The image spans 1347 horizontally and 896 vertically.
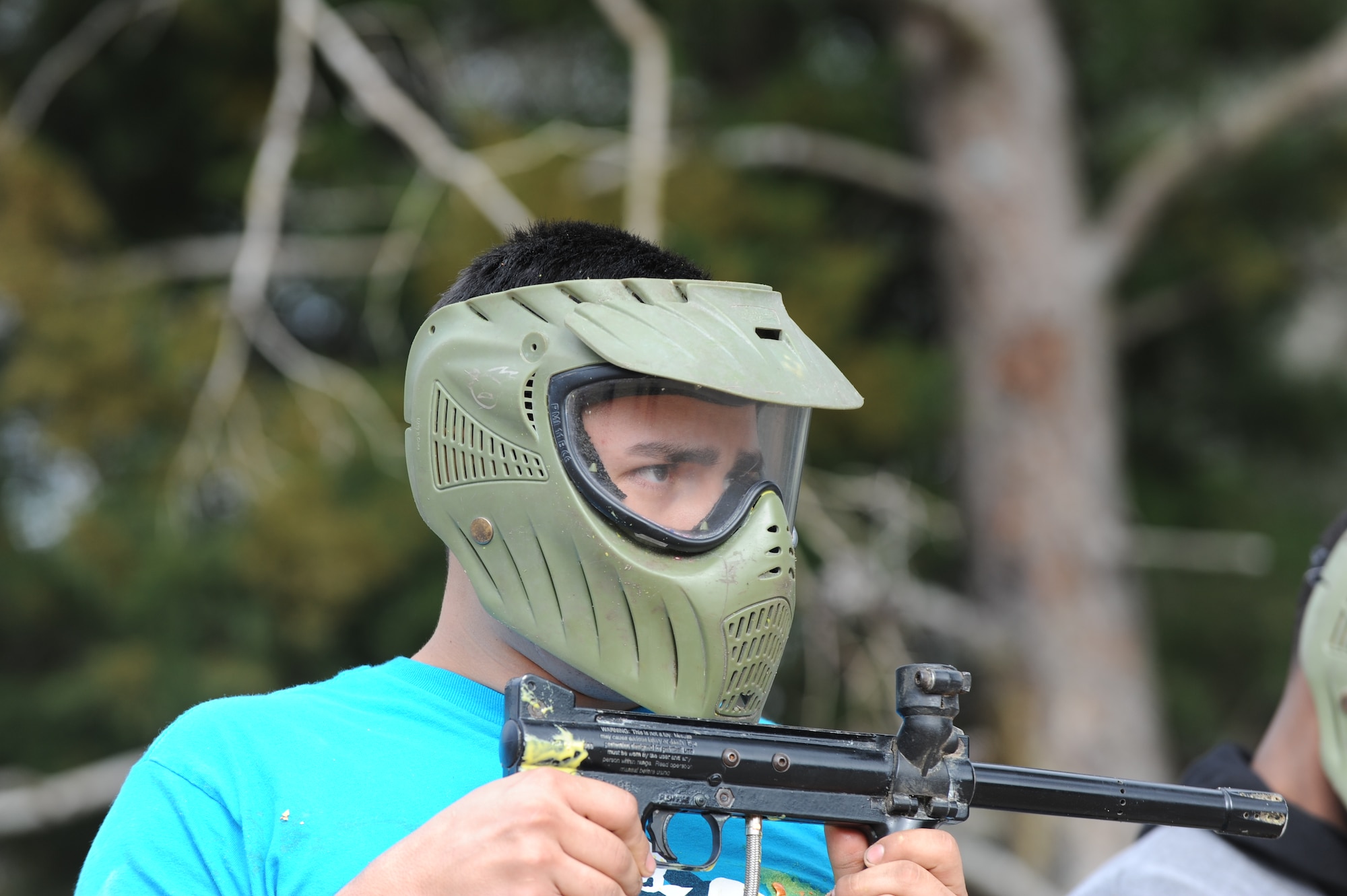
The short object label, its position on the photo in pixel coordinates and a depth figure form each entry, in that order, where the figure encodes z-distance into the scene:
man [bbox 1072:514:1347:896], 5.76
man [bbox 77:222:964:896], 3.60
